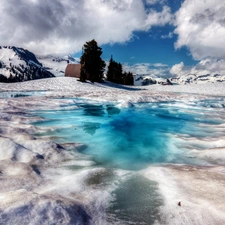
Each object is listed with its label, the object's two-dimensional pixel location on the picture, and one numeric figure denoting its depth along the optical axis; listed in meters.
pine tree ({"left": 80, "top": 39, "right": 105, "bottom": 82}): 45.62
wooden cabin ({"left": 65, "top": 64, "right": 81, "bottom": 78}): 63.69
